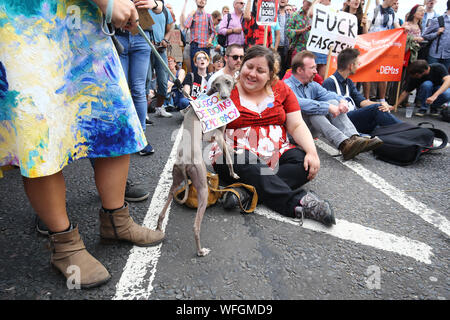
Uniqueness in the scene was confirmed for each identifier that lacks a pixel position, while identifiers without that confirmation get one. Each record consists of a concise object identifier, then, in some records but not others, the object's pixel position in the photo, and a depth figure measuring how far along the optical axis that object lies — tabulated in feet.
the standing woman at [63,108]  3.92
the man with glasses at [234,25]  20.75
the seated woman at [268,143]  7.77
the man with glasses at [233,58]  11.69
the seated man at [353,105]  13.80
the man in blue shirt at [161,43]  12.10
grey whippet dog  5.49
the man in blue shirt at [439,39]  22.57
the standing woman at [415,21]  22.74
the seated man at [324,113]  11.81
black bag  11.80
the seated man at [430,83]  20.93
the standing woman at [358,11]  20.17
